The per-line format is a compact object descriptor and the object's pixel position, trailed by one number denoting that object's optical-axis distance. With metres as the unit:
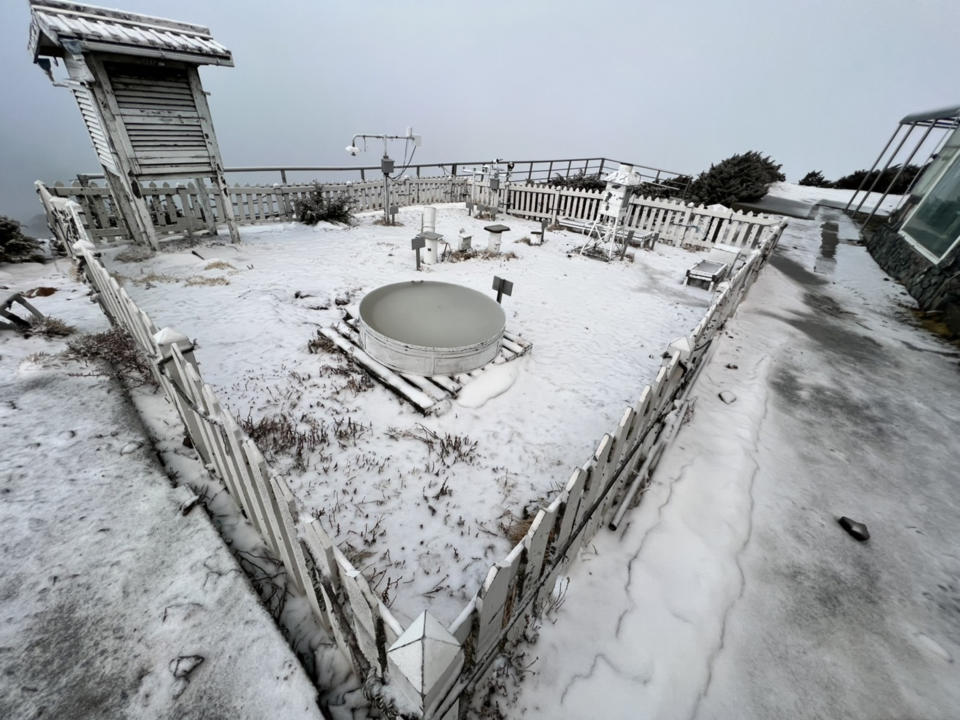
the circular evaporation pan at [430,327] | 4.38
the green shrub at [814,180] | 25.84
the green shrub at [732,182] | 15.98
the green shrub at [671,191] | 15.96
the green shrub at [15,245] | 6.52
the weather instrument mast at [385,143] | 10.09
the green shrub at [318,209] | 10.62
